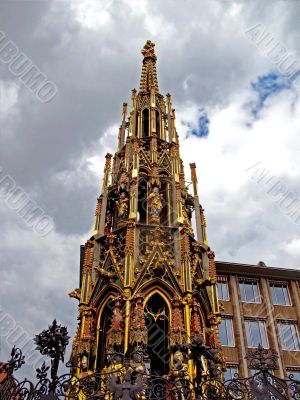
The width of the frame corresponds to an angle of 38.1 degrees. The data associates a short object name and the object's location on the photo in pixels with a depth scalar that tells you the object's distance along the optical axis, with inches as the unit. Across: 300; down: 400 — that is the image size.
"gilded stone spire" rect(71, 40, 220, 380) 675.4
